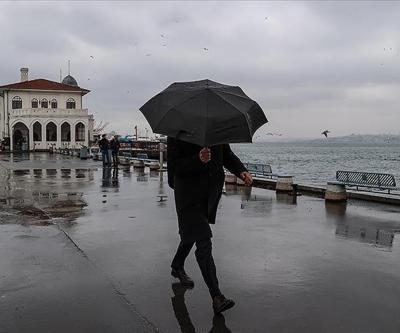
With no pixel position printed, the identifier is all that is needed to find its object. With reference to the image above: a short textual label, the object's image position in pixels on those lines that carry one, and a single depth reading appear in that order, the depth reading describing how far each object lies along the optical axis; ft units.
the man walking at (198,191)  15.84
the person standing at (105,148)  94.17
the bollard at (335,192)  43.14
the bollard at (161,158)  81.10
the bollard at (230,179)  59.17
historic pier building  207.10
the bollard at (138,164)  91.25
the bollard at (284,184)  51.01
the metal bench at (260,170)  66.33
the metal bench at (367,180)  49.52
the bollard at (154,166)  85.49
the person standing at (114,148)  95.88
